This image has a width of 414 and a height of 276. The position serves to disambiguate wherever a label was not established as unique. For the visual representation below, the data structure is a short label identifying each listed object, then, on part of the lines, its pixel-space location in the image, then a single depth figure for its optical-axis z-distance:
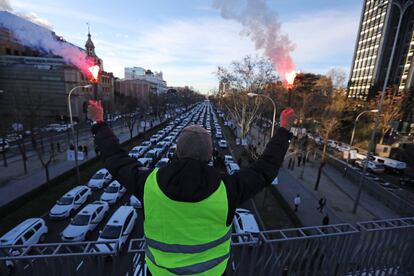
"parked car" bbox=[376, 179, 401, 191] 20.89
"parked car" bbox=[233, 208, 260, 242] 11.12
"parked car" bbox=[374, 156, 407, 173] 24.81
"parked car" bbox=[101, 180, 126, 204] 13.98
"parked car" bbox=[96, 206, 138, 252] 10.04
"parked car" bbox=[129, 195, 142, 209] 13.80
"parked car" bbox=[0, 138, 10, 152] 24.11
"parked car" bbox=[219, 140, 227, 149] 31.38
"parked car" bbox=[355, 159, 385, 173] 24.98
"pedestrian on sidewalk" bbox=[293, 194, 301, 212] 14.10
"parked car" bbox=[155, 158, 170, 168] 19.97
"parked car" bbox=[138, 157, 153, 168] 20.11
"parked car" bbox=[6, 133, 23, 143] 23.83
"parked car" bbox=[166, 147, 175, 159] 24.70
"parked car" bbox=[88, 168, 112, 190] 15.83
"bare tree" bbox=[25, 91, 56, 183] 17.94
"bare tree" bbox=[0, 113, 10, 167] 18.00
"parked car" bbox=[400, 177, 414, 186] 21.34
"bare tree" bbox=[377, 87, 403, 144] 30.42
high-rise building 43.78
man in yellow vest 1.39
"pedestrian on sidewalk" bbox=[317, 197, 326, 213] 14.68
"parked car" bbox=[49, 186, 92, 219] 12.01
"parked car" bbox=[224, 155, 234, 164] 22.45
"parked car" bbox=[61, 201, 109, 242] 10.38
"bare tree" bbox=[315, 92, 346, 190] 19.56
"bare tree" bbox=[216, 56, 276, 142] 23.30
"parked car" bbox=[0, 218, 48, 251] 9.05
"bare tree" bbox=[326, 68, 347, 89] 36.00
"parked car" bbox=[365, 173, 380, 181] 22.92
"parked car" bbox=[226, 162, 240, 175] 20.32
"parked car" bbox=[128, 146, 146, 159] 23.48
